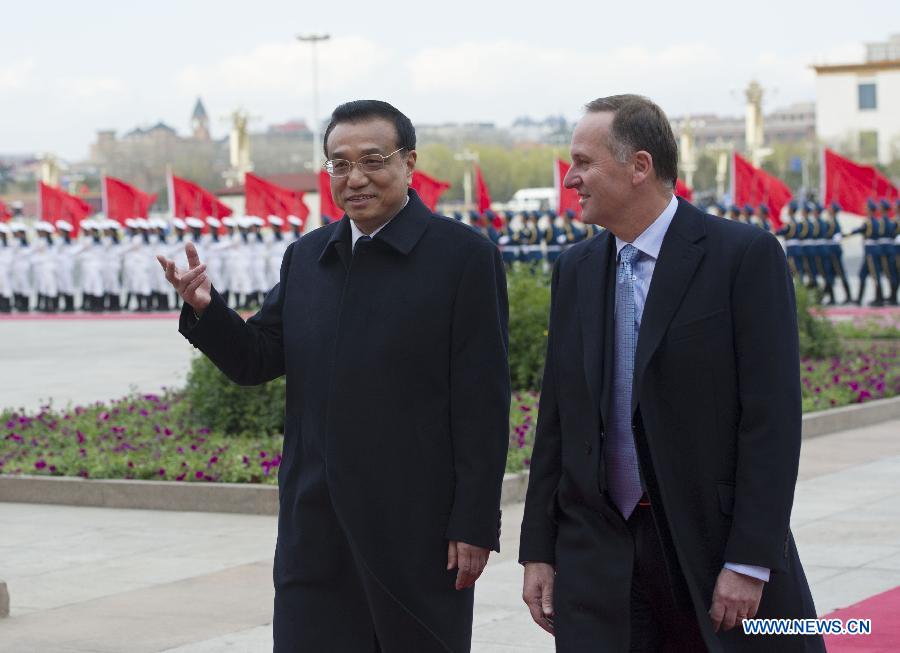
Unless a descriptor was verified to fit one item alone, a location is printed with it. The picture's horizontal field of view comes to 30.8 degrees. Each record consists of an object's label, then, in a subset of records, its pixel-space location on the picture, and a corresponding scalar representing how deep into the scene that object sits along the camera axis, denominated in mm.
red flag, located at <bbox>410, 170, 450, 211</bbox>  27516
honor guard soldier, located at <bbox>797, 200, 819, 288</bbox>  25891
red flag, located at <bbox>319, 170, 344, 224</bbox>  28525
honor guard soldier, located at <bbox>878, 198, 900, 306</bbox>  24828
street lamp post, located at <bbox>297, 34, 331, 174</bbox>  49925
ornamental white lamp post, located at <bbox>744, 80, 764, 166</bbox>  68019
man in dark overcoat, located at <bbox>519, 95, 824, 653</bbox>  3070
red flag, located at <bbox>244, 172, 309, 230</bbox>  31359
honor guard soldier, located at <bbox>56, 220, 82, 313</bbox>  31266
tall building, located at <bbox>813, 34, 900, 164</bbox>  96812
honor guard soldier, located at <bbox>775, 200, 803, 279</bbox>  25984
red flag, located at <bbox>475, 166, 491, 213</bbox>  29159
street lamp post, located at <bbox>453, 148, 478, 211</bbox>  79325
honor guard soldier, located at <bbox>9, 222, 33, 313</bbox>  31859
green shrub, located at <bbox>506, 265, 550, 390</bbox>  12477
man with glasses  3619
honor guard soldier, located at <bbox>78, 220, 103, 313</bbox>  31125
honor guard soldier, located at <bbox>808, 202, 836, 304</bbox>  25656
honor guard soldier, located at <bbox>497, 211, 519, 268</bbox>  29125
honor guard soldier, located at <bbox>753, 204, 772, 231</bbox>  26172
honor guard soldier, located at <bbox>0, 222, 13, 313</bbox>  31938
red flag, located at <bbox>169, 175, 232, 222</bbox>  31688
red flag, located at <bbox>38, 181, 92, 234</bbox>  33000
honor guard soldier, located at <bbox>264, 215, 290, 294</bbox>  30625
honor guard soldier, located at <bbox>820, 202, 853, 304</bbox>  25594
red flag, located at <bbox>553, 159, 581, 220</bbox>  29309
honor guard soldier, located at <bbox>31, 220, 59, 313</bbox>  31438
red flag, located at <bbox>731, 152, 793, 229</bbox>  27094
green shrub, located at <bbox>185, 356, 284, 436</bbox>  10211
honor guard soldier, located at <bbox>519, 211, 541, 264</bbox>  29016
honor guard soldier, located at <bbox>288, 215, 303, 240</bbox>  31078
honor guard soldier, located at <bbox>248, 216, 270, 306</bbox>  30672
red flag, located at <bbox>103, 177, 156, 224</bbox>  32406
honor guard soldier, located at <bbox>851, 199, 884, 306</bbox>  24859
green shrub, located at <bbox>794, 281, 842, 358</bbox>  14545
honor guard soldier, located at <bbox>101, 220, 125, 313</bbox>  31188
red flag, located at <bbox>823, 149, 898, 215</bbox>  25750
